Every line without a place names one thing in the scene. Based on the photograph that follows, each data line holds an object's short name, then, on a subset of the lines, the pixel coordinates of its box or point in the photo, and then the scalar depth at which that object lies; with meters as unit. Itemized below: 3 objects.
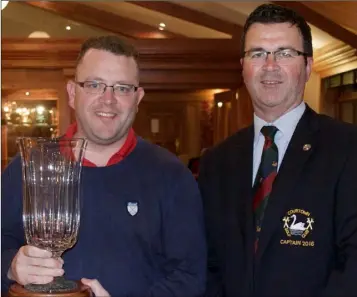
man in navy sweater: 1.61
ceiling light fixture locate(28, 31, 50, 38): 4.57
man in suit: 1.59
